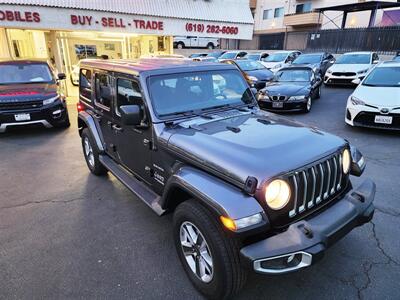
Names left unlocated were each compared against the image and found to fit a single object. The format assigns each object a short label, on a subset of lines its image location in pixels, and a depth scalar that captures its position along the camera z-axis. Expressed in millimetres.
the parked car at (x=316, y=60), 14438
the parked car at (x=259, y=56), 18580
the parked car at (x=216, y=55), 21838
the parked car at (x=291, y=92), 8758
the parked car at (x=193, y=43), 31203
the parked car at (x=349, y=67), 12604
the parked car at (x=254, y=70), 11850
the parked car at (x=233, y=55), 20006
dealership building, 12195
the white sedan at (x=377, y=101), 6242
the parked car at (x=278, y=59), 16675
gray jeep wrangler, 2020
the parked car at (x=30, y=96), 6895
